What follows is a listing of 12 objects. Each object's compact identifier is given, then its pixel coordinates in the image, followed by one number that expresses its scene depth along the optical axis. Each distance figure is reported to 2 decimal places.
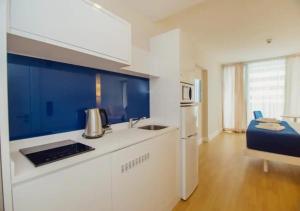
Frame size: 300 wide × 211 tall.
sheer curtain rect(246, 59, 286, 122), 4.96
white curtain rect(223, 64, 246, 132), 5.49
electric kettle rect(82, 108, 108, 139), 1.42
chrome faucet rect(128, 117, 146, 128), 2.02
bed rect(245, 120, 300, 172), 2.38
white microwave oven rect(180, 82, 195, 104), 2.05
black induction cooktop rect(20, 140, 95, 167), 0.89
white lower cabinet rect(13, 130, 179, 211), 0.80
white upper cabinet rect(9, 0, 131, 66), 0.89
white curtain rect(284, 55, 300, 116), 4.66
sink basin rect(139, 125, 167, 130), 2.02
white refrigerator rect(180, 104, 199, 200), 1.98
